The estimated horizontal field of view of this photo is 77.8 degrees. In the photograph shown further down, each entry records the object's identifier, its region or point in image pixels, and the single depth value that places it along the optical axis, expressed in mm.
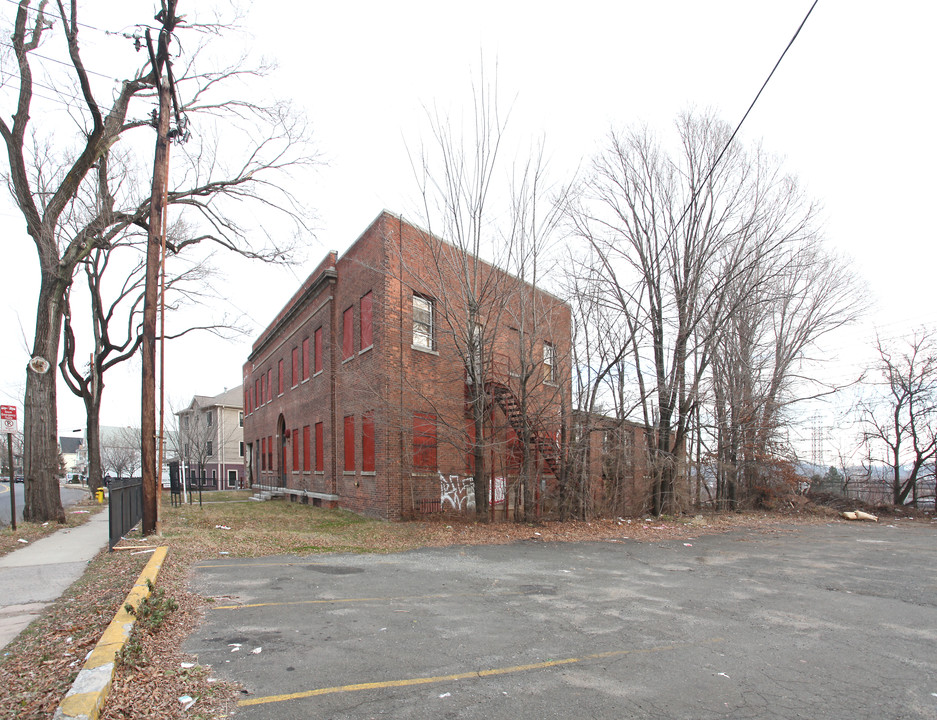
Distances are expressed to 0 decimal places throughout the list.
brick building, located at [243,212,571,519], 14555
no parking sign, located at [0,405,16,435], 13406
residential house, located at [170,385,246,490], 56969
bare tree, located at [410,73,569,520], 13875
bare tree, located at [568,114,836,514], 17188
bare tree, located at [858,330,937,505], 22188
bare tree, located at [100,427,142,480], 69562
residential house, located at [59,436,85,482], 119000
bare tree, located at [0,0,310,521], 14555
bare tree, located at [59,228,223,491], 27031
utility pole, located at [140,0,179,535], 10812
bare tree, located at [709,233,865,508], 20250
